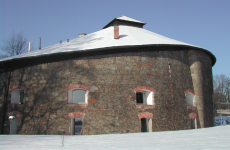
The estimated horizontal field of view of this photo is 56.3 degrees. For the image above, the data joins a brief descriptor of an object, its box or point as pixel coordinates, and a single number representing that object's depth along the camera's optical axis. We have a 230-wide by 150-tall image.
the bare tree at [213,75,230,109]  38.72
